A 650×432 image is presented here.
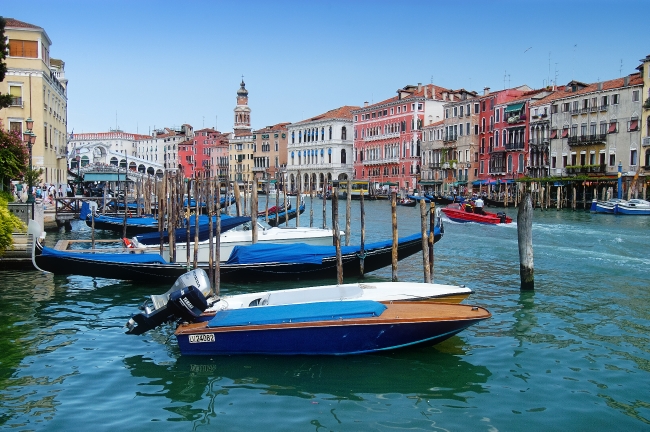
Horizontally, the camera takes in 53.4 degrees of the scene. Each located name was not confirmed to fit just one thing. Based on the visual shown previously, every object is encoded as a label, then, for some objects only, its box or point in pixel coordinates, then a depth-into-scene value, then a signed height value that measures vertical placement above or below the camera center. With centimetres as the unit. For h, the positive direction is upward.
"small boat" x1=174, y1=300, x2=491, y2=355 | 639 -146
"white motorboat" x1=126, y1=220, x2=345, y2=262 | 1183 -109
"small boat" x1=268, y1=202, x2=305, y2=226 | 2184 -116
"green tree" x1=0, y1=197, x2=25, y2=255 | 987 -65
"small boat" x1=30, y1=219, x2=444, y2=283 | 1005 -128
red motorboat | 2359 -119
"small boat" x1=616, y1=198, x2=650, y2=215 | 2889 -105
